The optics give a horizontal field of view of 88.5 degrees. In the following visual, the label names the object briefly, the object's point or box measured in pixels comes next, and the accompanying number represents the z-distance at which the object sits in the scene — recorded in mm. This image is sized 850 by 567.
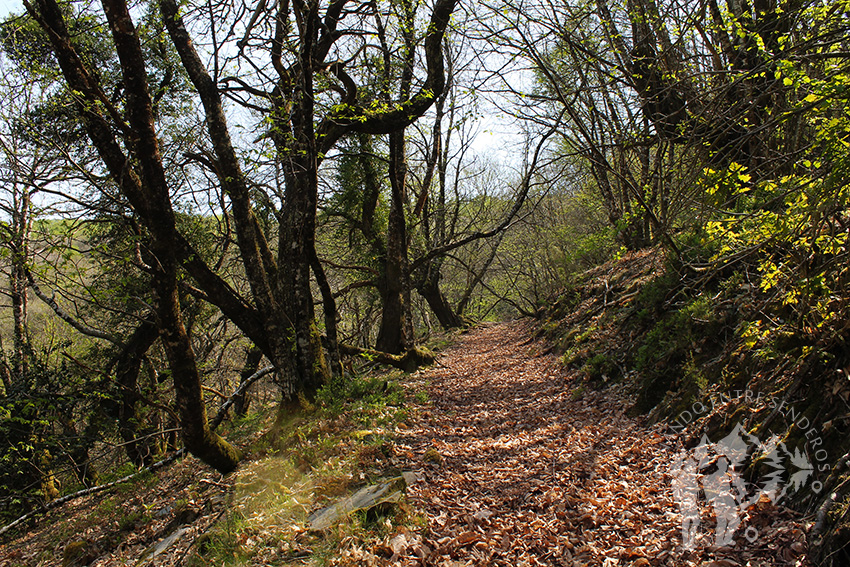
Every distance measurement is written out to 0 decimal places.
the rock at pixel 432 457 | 5094
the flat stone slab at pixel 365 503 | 3785
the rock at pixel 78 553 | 4508
